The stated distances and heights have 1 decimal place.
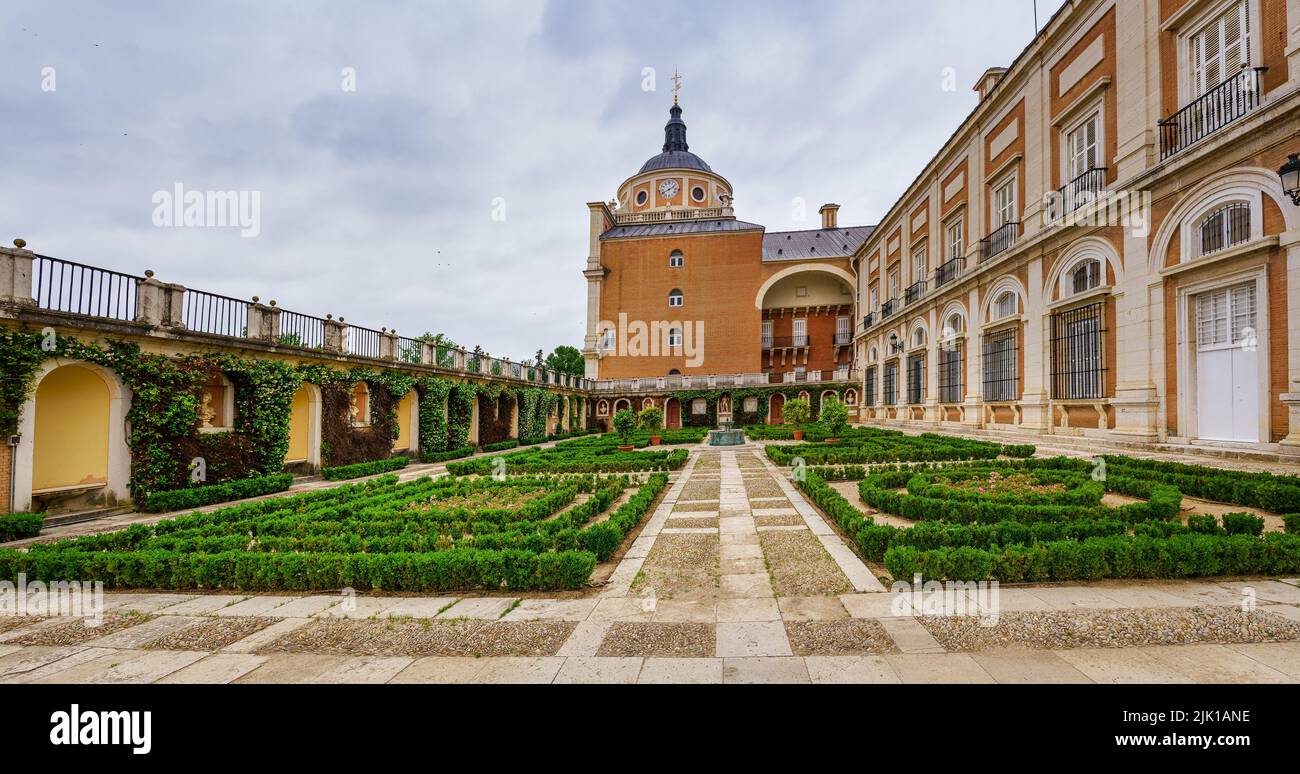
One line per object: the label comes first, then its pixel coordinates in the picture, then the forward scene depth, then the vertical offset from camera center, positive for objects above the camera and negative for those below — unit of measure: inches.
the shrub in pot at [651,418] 1096.2 -30.1
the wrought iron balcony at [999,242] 738.4 +243.9
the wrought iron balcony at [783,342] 1721.2 +209.0
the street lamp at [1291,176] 307.9 +138.7
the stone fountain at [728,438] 905.5 -59.7
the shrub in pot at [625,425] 802.2 -33.4
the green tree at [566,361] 3125.0 +260.6
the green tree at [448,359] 866.8 +75.3
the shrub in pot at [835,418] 778.8 -20.3
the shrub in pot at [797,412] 983.0 -14.7
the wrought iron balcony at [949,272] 900.0 +239.2
